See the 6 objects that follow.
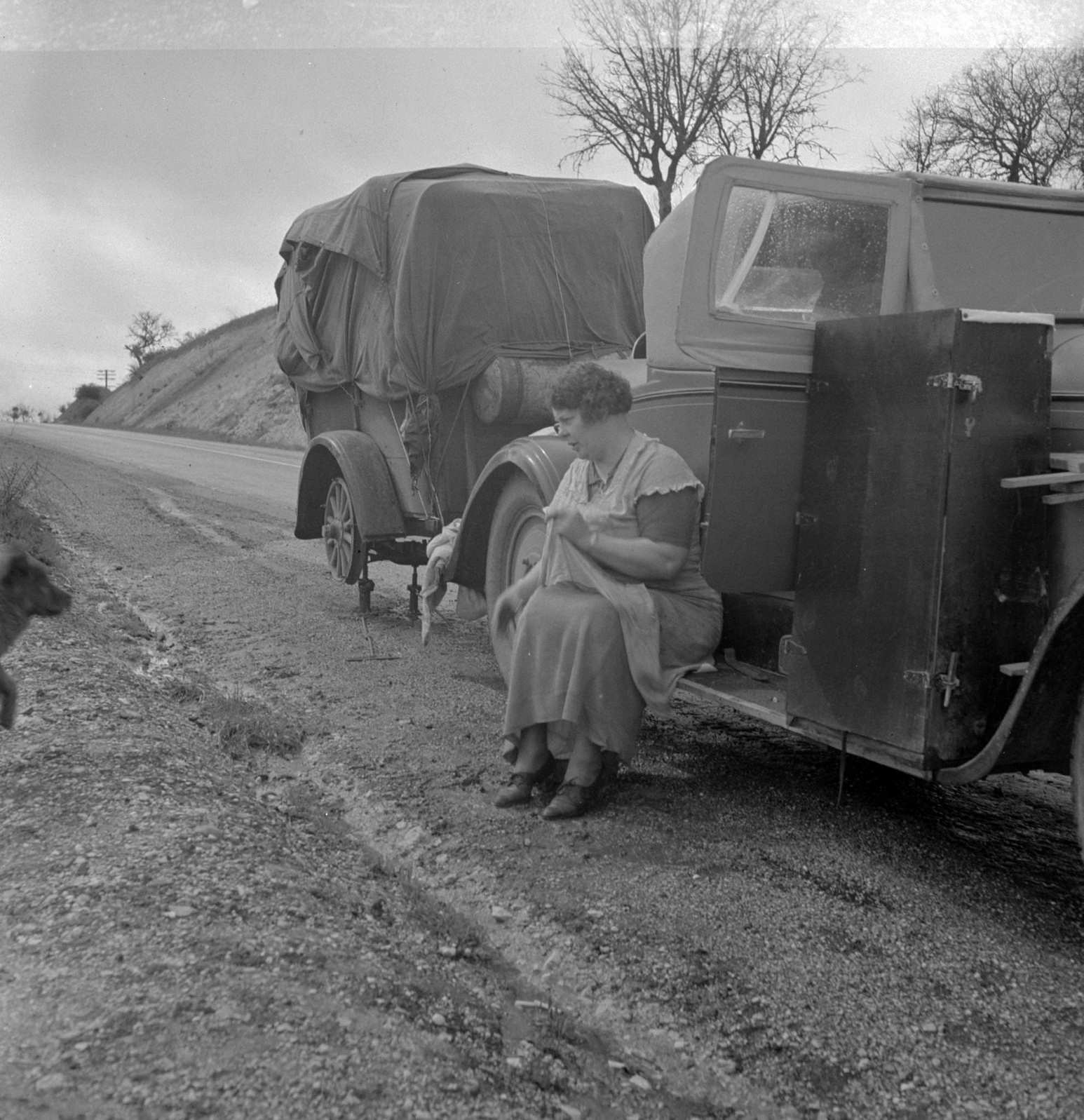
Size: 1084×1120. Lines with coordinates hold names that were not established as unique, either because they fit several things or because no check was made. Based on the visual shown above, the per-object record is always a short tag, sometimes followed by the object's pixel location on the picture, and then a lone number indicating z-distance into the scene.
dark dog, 5.11
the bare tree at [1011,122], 27.92
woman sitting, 4.43
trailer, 7.21
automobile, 3.41
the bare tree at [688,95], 35.22
